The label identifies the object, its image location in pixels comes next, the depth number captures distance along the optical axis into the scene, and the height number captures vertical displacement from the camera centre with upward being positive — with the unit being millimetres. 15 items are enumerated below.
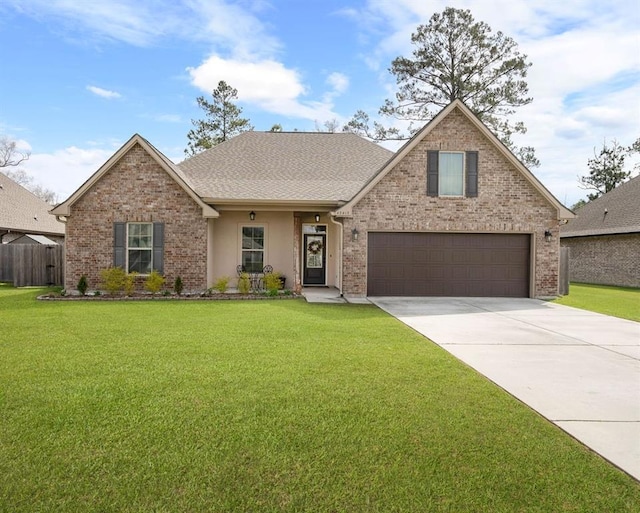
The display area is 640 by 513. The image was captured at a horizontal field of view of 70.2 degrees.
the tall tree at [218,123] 32031 +8940
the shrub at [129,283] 13355 -1008
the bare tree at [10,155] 37625 +7856
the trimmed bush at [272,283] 13599 -991
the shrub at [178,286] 13594 -1089
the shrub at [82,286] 13234 -1075
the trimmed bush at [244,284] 13805 -1043
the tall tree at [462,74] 25797 +10398
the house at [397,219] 13852 +973
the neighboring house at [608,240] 20453 +612
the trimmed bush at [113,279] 13211 -868
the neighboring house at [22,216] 21141 +1660
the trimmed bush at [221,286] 13617 -1082
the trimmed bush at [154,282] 13367 -964
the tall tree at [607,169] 38656 +7171
